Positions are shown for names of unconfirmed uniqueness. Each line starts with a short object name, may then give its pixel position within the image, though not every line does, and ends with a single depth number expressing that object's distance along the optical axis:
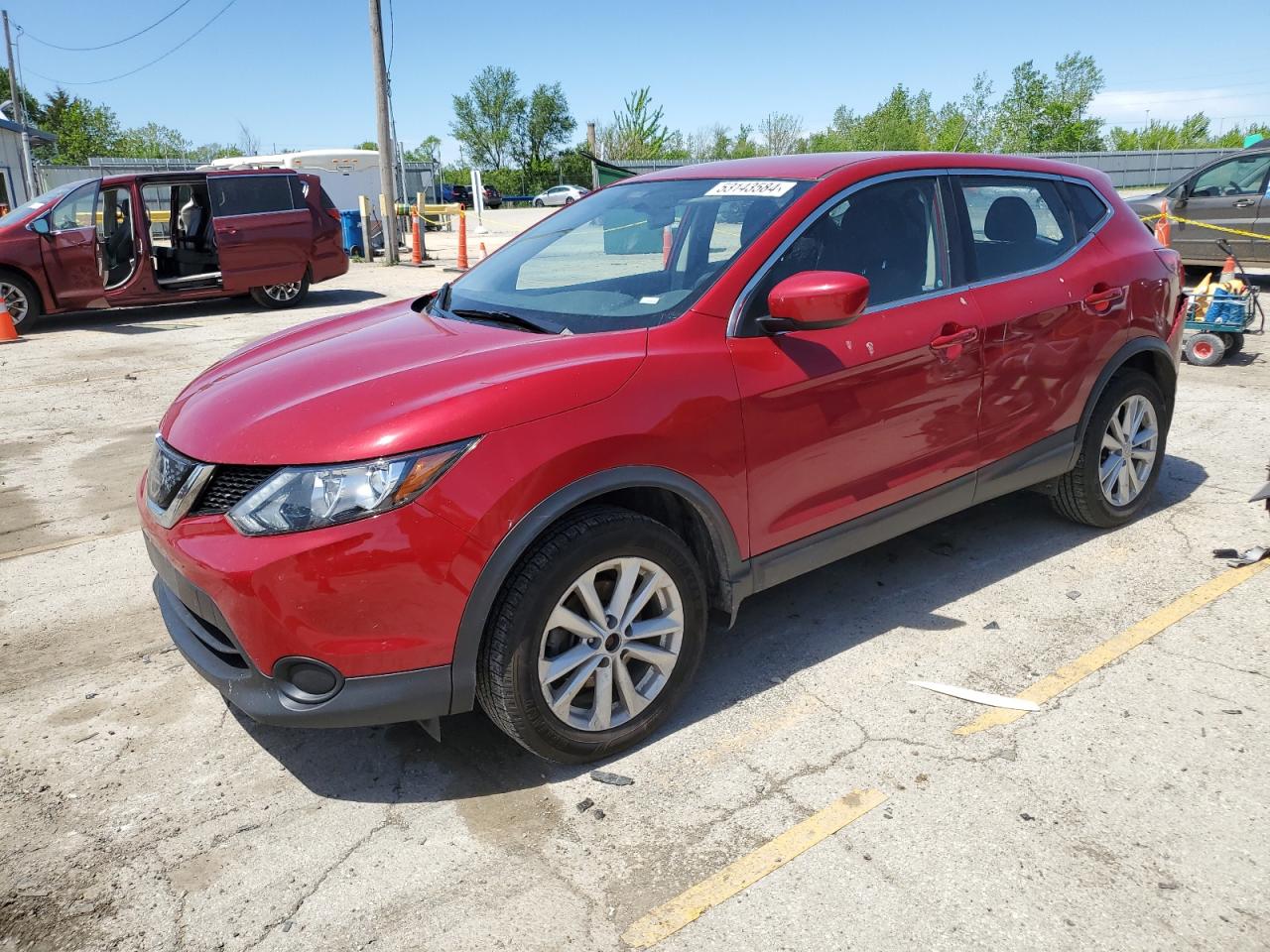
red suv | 2.53
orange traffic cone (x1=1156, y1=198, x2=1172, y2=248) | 12.28
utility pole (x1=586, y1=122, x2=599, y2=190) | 40.16
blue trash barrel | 20.56
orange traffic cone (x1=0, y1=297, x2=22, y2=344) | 10.99
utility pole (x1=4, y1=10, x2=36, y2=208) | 28.59
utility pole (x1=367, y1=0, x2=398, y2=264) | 18.39
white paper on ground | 3.27
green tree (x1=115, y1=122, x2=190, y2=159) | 63.88
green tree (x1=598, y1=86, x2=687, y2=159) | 64.00
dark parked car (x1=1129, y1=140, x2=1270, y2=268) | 12.16
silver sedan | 45.91
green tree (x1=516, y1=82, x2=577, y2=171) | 88.38
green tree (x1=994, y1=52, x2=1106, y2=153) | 51.22
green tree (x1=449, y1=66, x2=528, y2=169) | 88.75
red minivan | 11.41
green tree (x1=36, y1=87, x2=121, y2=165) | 54.59
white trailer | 25.97
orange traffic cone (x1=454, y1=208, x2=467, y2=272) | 18.06
